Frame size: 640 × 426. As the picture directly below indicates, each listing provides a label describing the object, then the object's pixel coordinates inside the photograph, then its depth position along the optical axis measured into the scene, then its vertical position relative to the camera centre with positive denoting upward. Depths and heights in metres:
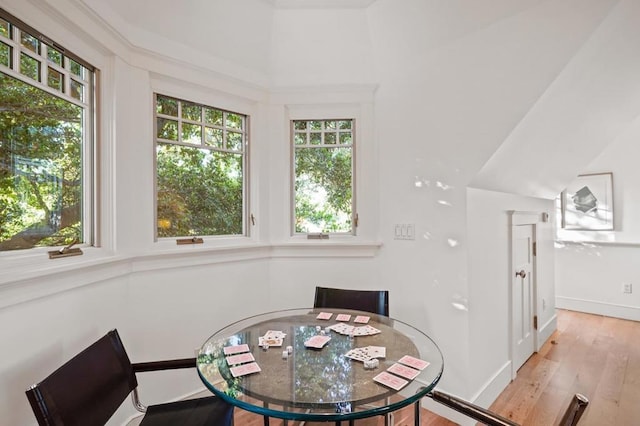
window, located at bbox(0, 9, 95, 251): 1.27 +0.34
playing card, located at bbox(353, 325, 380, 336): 1.50 -0.59
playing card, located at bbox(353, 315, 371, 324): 1.67 -0.59
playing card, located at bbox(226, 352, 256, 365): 1.25 -0.60
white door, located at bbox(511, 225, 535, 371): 2.57 -0.72
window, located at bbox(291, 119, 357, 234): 2.61 +0.30
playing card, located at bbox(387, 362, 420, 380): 1.12 -0.59
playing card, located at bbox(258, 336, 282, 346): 1.42 -0.60
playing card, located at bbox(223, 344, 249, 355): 1.34 -0.60
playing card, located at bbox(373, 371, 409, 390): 1.06 -0.59
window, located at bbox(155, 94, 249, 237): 2.11 +0.33
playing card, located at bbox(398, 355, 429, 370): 1.19 -0.59
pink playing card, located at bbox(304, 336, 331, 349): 1.38 -0.59
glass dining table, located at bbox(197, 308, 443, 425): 0.98 -0.60
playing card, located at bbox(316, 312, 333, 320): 1.77 -0.60
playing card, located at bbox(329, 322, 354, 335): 1.53 -0.59
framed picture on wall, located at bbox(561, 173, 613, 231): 4.04 +0.11
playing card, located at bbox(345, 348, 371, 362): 1.24 -0.59
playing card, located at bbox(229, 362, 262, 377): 1.16 -0.60
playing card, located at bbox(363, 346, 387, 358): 1.27 -0.59
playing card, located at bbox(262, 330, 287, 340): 1.49 -0.60
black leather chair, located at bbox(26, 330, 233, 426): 0.99 -0.69
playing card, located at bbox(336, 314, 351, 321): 1.73 -0.59
